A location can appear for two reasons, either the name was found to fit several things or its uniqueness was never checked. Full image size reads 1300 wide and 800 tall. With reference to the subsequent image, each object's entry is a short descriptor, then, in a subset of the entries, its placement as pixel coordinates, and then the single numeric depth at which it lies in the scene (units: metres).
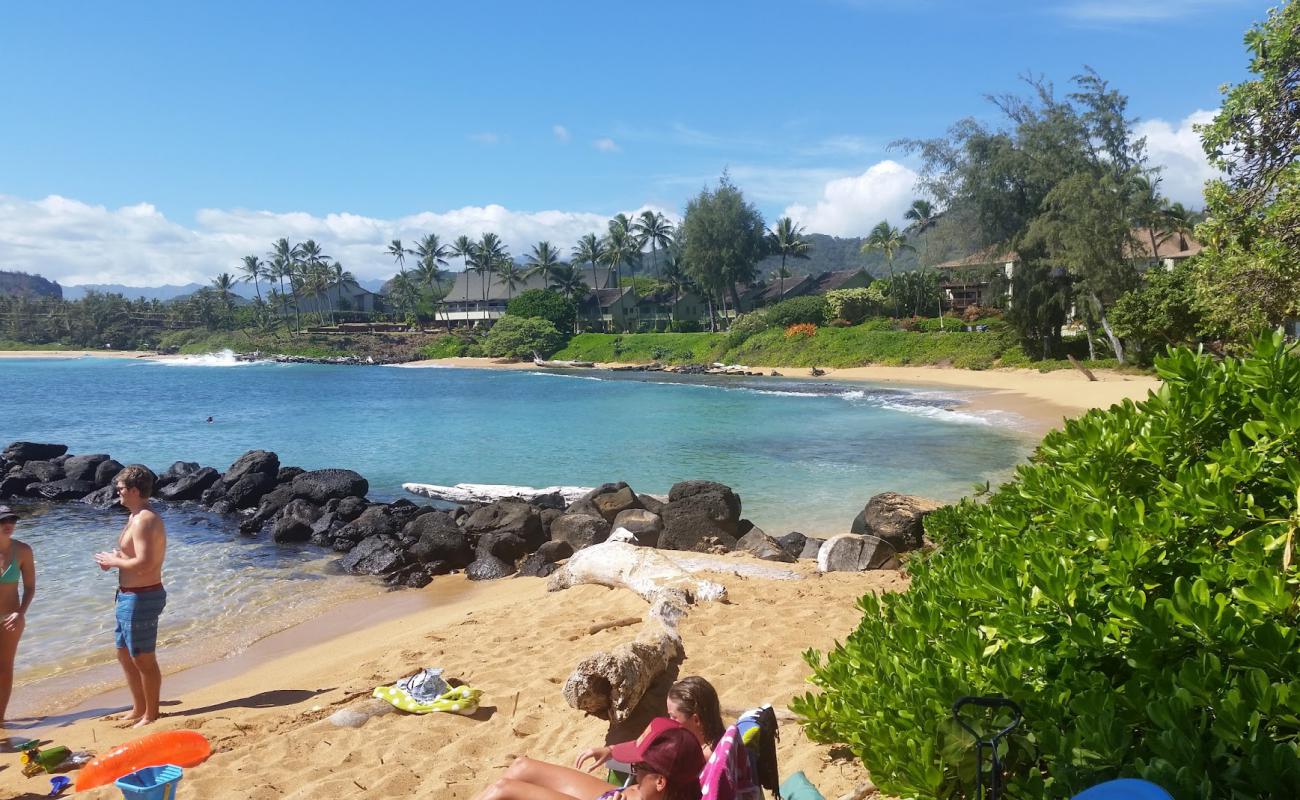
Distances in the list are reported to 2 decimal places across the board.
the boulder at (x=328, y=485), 17.61
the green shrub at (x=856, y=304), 65.81
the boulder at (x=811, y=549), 12.31
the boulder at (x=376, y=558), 13.54
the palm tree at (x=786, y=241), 80.62
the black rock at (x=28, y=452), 22.77
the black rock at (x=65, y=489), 20.42
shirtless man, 6.49
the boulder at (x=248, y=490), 18.67
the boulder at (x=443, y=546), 13.59
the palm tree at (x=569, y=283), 90.71
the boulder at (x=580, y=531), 13.20
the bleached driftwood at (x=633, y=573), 8.60
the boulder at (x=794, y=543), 12.60
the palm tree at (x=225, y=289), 117.69
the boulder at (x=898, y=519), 11.18
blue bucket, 4.56
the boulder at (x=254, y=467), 19.28
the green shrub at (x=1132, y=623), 2.37
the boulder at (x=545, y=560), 12.77
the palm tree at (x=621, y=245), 90.00
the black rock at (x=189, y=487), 19.94
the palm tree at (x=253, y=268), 113.06
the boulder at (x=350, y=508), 16.48
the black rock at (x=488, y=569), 12.91
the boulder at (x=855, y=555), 10.12
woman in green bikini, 6.75
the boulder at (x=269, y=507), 16.78
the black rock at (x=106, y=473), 20.89
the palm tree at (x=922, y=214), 49.26
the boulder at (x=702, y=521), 12.91
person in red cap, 3.66
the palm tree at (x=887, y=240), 75.00
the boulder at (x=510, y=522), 14.13
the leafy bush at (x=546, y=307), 82.88
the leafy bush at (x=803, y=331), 63.28
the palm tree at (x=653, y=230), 89.31
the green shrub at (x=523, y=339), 79.75
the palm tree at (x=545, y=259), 92.38
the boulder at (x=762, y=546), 11.57
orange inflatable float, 5.65
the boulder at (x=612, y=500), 14.73
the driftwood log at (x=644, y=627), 5.07
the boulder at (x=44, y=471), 21.28
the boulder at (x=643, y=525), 13.14
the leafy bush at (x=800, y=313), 66.19
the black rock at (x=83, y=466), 21.12
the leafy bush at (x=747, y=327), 67.56
